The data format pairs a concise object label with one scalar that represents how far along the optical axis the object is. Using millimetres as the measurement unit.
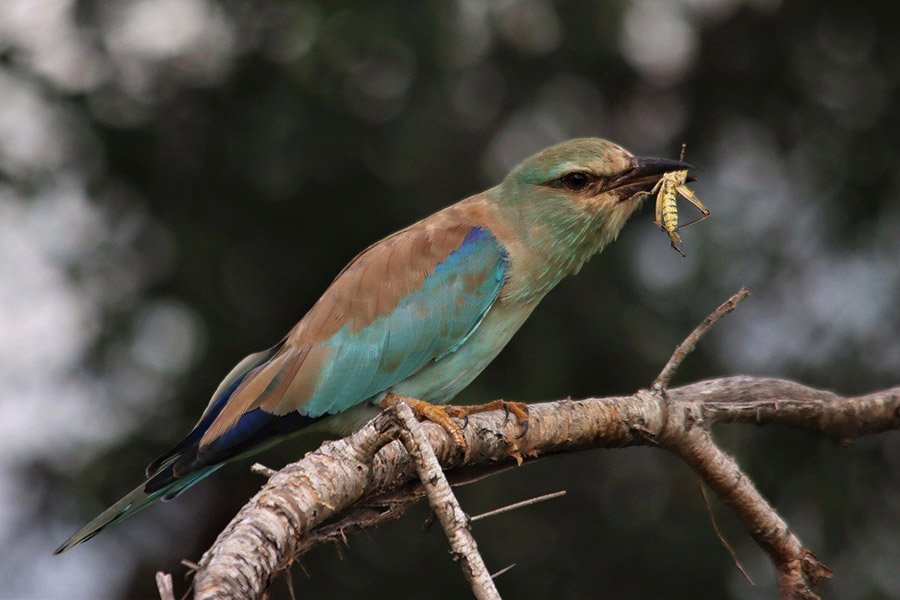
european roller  7902
